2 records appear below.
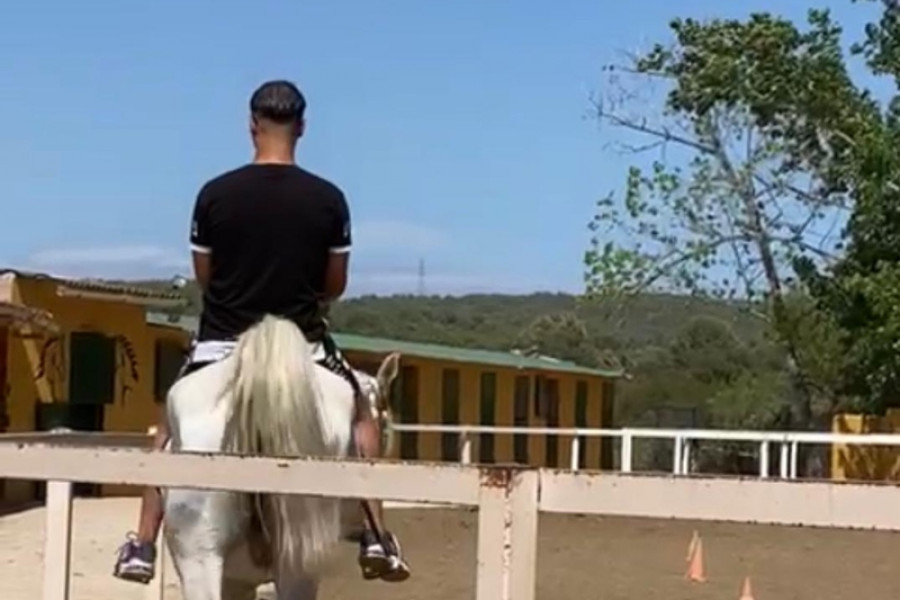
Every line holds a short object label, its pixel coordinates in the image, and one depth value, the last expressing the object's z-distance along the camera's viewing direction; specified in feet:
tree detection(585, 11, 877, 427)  93.91
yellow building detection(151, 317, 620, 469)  106.63
